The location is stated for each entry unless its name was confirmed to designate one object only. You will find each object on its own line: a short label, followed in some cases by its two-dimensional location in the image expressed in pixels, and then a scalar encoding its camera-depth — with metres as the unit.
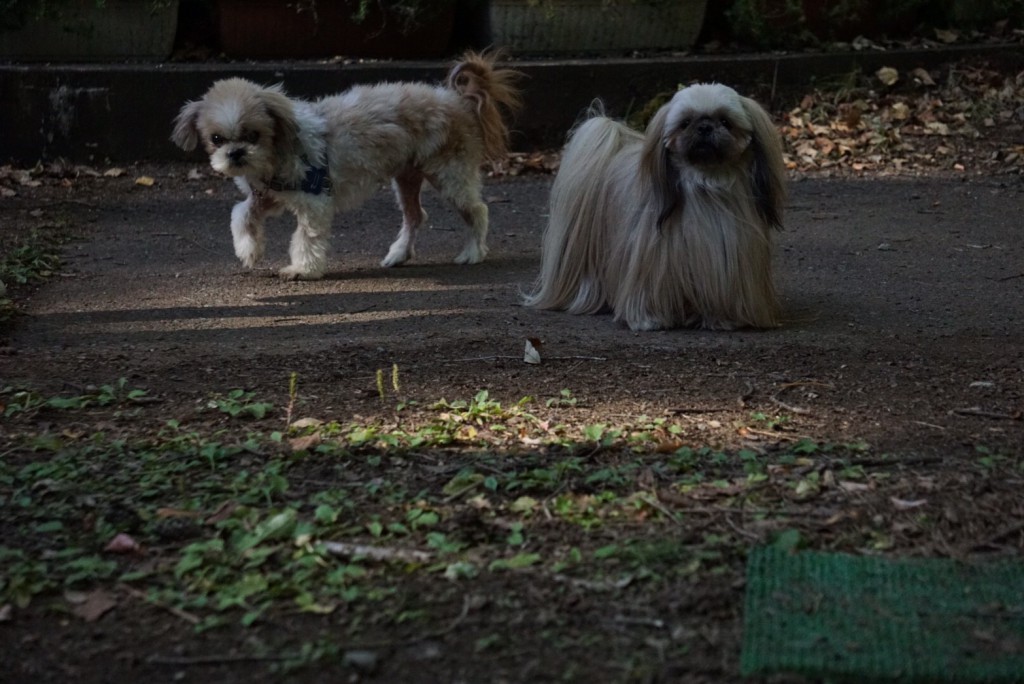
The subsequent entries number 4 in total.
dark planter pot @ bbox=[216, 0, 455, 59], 10.73
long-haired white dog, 5.61
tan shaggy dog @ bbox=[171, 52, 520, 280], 6.86
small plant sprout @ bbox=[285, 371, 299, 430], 4.40
